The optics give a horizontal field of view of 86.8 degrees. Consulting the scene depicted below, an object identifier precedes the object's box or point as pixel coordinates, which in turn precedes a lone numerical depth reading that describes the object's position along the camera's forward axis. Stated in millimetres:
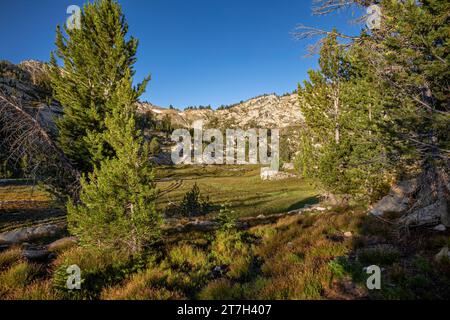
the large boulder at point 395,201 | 10109
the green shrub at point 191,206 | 24625
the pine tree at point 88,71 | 11195
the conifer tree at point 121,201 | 7078
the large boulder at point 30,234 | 13527
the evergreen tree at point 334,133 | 11789
